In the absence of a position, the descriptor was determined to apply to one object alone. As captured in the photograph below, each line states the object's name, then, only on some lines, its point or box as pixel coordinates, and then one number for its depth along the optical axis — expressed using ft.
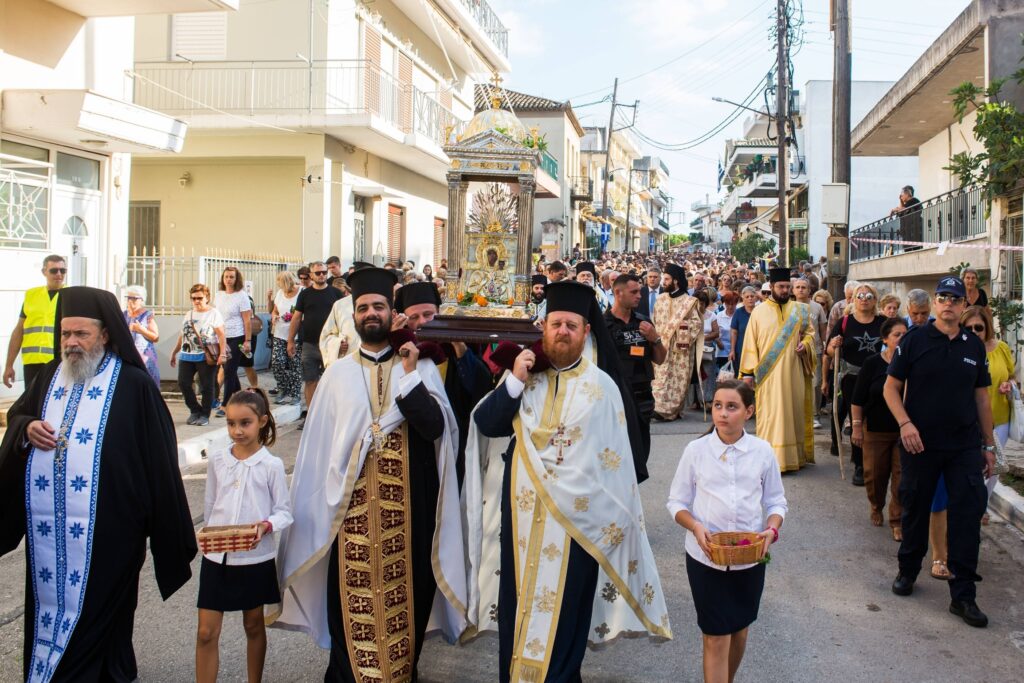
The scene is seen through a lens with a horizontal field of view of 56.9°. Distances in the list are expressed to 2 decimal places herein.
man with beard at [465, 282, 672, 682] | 13.24
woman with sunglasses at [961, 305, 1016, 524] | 22.39
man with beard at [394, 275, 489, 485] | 16.55
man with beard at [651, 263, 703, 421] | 39.39
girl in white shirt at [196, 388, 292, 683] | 13.25
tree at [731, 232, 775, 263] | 154.92
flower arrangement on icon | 21.66
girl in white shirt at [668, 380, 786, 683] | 12.99
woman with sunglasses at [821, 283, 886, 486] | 28.94
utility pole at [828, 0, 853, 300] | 48.98
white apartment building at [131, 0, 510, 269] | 59.06
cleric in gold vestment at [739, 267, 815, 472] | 30.35
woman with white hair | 32.07
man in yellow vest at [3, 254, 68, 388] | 28.32
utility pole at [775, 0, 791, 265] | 85.05
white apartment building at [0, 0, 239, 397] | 37.06
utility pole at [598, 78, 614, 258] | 159.01
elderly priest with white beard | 13.15
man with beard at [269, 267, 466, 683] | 14.03
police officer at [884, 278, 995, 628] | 18.16
